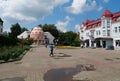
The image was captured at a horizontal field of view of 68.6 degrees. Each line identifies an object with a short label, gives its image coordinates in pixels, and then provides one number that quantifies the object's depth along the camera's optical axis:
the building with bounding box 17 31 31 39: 53.61
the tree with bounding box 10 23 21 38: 55.48
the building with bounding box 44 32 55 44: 53.47
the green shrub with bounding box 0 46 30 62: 8.51
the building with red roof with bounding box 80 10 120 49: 27.37
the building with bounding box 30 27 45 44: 49.09
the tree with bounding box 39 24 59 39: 57.16
